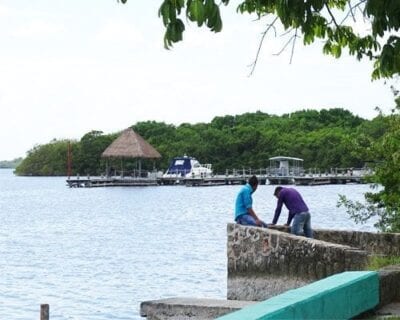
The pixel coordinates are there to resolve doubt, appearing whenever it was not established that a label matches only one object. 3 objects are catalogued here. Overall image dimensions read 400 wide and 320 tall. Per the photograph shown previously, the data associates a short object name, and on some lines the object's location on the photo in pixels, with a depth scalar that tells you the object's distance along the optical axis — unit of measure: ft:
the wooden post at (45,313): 47.34
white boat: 476.95
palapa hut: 412.77
